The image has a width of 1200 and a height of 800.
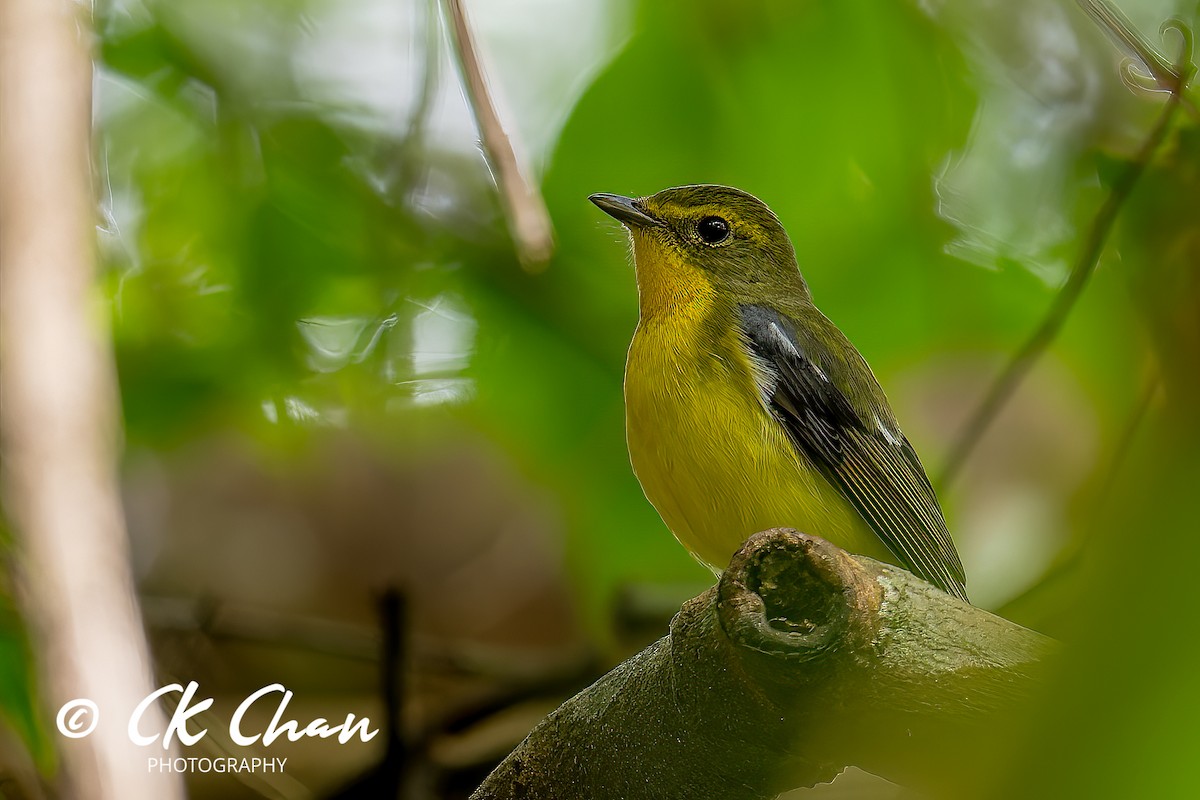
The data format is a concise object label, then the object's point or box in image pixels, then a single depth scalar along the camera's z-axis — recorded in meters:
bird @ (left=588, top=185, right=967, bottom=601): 5.79
